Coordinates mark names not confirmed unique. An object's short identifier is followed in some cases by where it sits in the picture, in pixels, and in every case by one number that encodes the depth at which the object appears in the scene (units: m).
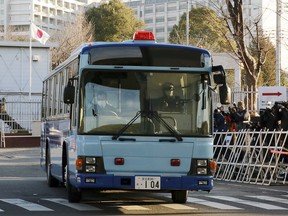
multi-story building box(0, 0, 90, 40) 146.88
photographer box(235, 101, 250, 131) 24.77
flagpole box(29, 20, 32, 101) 44.29
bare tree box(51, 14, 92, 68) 75.25
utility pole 35.77
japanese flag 46.41
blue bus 13.23
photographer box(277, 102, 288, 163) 21.30
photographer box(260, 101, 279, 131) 22.48
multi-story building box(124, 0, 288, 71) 159.50
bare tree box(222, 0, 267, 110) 31.66
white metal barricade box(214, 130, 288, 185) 21.11
